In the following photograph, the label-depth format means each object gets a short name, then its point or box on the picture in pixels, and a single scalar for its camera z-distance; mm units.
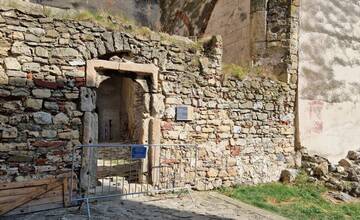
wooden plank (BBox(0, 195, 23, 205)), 4512
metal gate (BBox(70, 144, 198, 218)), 5164
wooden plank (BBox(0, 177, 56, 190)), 4555
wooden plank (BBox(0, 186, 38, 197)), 4531
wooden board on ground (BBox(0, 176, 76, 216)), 4551
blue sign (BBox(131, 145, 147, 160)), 5184
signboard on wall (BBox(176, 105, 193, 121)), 6090
